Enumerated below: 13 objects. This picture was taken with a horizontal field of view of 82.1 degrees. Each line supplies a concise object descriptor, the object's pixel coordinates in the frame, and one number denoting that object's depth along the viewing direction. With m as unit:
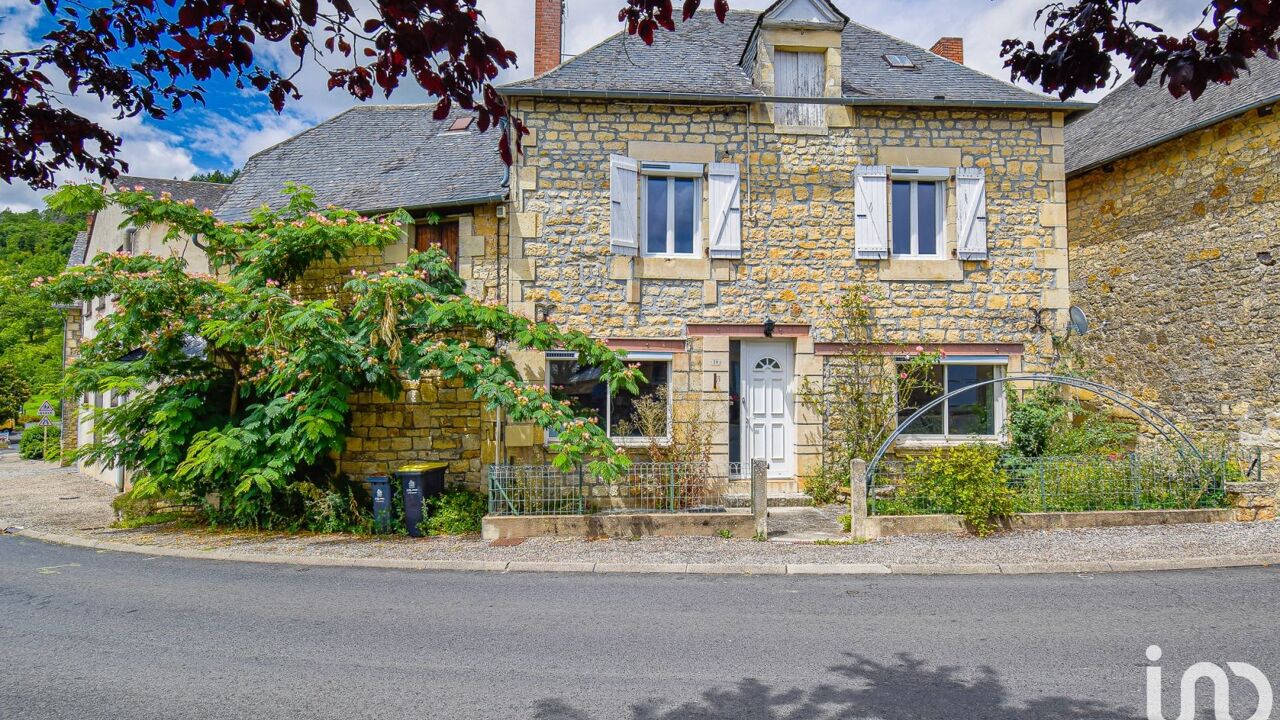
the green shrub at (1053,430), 10.34
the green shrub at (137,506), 10.17
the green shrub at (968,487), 8.22
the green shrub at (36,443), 22.66
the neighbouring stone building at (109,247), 14.79
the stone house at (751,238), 10.52
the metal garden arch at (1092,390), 8.73
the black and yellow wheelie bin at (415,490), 9.18
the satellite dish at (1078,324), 11.01
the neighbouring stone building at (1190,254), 10.41
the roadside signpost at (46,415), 21.04
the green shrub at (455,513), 9.21
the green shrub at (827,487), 10.38
